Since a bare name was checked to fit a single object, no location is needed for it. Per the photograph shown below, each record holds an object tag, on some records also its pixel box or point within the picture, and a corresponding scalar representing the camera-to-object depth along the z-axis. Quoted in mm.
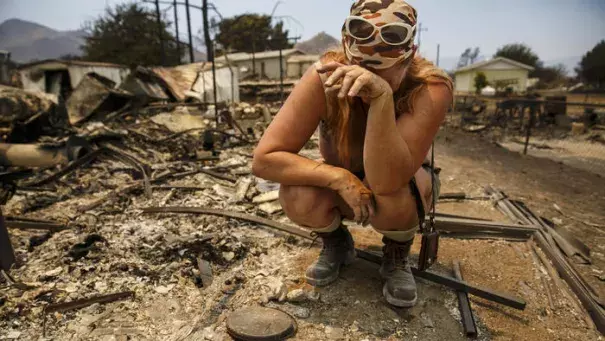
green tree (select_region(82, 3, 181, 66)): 32969
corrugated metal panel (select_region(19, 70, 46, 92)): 15383
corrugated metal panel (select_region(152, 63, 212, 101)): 16000
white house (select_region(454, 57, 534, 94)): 42812
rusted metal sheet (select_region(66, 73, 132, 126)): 11367
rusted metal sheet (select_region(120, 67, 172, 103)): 13891
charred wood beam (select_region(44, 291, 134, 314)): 2303
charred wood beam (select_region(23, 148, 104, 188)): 5305
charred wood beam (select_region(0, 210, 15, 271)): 2838
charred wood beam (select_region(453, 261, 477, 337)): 2124
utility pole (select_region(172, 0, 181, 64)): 25950
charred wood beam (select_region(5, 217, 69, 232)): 3674
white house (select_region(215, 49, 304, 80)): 37656
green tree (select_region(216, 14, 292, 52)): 43562
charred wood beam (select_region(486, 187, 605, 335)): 2432
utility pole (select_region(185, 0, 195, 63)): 27309
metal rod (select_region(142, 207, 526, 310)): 2353
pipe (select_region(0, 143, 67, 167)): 6289
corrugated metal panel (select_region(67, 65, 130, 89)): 15867
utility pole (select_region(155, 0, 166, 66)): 24281
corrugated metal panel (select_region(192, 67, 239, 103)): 17641
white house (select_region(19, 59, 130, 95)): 15422
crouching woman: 1908
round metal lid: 2006
